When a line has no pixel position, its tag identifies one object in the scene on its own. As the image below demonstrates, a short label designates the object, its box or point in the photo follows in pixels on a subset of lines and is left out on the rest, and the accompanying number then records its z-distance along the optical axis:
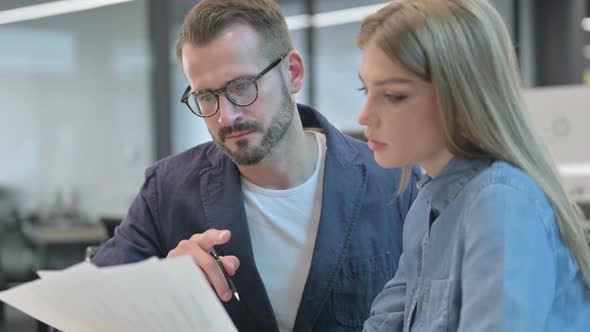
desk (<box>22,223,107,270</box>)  4.22
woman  1.25
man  1.70
